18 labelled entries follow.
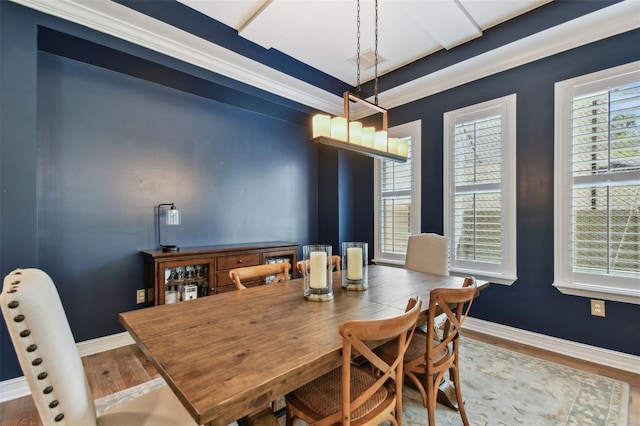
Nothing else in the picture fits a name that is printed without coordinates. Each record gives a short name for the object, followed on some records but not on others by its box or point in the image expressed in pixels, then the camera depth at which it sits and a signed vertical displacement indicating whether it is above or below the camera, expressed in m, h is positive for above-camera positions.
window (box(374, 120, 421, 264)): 3.68 +0.14
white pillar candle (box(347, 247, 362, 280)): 1.89 -0.35
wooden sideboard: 2.66 -0.57
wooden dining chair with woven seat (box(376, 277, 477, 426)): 1.40 -0.80
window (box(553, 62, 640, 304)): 2.28 +0.21
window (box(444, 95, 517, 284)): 2.90 +0.23
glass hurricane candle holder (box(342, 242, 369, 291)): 1.88 -0.39
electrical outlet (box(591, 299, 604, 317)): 2.39 -0.82
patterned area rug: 1.74 -1.27
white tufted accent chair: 0.79 -0.40
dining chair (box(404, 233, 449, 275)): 2.63 -0.41
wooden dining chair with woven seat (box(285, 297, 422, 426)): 0.98 -0.78
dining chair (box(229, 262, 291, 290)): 1.87 -0.42
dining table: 0.80 -0.50
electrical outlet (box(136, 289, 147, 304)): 2.87 -0.85
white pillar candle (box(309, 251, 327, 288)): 1.62 -0.34
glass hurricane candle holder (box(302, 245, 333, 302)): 1.62 -0.38
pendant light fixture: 1.98 +0.55
